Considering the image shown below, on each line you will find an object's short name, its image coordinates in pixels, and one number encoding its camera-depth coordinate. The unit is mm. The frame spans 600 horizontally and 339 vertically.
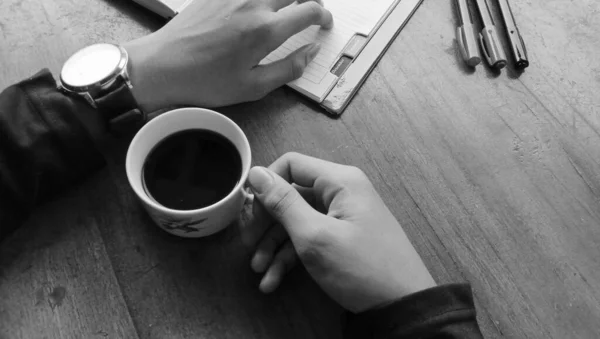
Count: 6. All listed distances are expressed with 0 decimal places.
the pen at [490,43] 651
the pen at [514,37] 652
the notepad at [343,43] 625
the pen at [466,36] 652
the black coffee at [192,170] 474
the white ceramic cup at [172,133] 428
